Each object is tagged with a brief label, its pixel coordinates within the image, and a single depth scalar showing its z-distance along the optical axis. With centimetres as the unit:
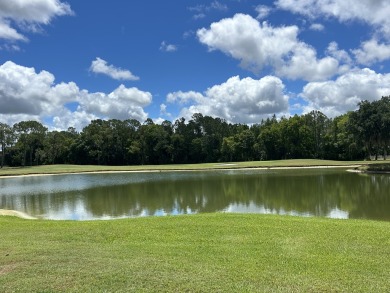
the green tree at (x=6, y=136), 8812
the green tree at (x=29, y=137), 9189
